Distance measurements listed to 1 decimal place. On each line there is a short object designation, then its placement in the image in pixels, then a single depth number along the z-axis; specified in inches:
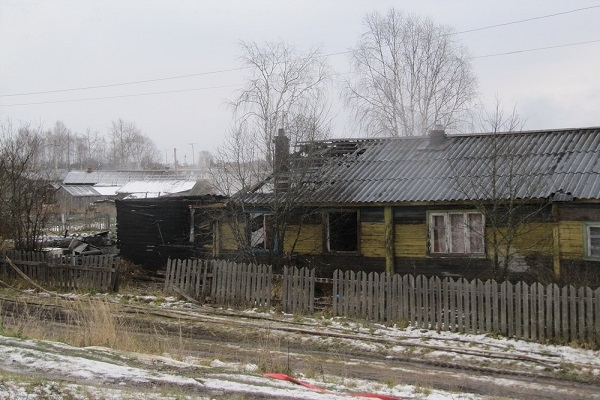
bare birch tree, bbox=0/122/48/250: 777.6
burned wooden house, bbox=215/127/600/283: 539.5
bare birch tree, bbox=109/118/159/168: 5477.4
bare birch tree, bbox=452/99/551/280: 525.0
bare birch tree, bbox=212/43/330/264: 647.1
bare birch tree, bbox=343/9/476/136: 1396.4
